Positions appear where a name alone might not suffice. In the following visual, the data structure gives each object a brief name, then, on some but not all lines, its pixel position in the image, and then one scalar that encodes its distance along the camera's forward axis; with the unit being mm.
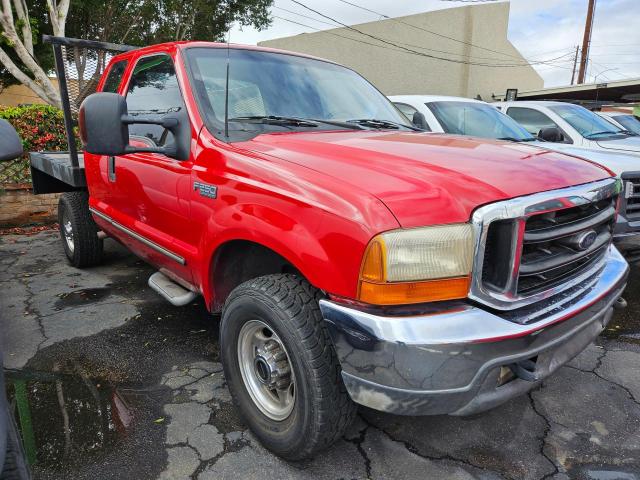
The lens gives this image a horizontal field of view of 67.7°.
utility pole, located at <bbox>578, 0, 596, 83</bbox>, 25212
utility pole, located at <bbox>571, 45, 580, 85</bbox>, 38938
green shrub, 6957
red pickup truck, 1660
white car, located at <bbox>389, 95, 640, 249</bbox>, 4867
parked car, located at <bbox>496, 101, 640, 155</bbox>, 6121
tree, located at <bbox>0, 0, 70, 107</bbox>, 9195
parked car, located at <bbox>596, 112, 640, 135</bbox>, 9809
